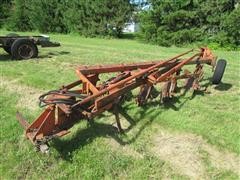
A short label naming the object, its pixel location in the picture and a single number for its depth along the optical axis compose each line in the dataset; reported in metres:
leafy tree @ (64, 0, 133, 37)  11.15
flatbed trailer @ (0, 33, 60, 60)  4.75
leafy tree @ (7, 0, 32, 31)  13.04
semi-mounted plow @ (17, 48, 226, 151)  2.31
